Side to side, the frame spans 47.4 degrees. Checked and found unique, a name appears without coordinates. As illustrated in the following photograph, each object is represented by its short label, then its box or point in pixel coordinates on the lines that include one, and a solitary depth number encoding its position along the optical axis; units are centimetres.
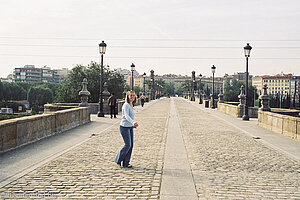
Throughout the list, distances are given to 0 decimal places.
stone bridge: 540
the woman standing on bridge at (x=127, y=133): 712
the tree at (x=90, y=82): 5306
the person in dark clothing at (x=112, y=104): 2086
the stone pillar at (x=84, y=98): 2101
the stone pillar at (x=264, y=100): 1845
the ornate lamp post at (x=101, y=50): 2234
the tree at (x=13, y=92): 12081
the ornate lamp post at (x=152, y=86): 8881
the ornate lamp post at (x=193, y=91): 8529
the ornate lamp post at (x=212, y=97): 4092
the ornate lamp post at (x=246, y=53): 2184
